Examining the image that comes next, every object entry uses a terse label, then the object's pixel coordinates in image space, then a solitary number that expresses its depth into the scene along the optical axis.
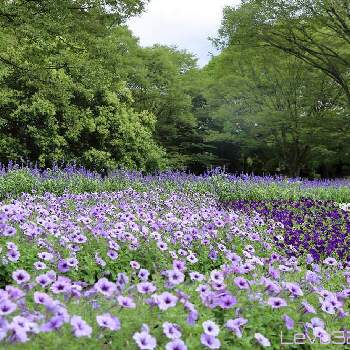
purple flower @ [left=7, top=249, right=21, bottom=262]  3.35
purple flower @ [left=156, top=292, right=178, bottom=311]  2.36
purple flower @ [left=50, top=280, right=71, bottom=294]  2.49
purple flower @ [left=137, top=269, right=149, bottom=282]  3.05
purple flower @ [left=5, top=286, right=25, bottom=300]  2.27
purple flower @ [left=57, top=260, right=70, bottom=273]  3.22
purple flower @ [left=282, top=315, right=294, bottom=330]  2.57
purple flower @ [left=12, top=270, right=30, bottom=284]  2.58
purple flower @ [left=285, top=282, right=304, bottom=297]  2.86
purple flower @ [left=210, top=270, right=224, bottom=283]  2.88
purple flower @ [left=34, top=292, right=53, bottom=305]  2.23
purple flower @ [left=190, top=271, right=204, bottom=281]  3.06
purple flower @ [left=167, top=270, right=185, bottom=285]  2.76
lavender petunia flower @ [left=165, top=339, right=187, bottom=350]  2.04
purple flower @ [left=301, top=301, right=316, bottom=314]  2.68
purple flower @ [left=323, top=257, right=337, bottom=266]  4.00
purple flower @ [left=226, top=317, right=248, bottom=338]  2.40
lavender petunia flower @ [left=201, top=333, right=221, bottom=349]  2.12
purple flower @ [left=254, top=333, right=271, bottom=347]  2.33
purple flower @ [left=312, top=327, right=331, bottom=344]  2.50
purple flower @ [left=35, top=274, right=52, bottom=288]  2.58
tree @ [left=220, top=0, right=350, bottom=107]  15.95
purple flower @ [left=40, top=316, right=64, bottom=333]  1.96
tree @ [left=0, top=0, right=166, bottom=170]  11.00
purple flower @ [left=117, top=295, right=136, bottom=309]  2.31
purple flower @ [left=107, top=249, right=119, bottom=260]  3.85
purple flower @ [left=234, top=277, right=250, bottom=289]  2.82
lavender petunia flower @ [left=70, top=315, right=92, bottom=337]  1.97
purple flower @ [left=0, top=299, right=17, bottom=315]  2.06
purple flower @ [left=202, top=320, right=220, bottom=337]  2.17
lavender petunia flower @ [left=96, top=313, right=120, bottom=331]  2.07
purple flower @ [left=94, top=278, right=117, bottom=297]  2.47
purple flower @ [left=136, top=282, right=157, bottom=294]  2.56
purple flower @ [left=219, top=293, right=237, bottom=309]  2.60
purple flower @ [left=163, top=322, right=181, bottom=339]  2.11
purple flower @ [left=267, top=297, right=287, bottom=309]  2.66
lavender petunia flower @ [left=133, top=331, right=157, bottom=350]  1.99
